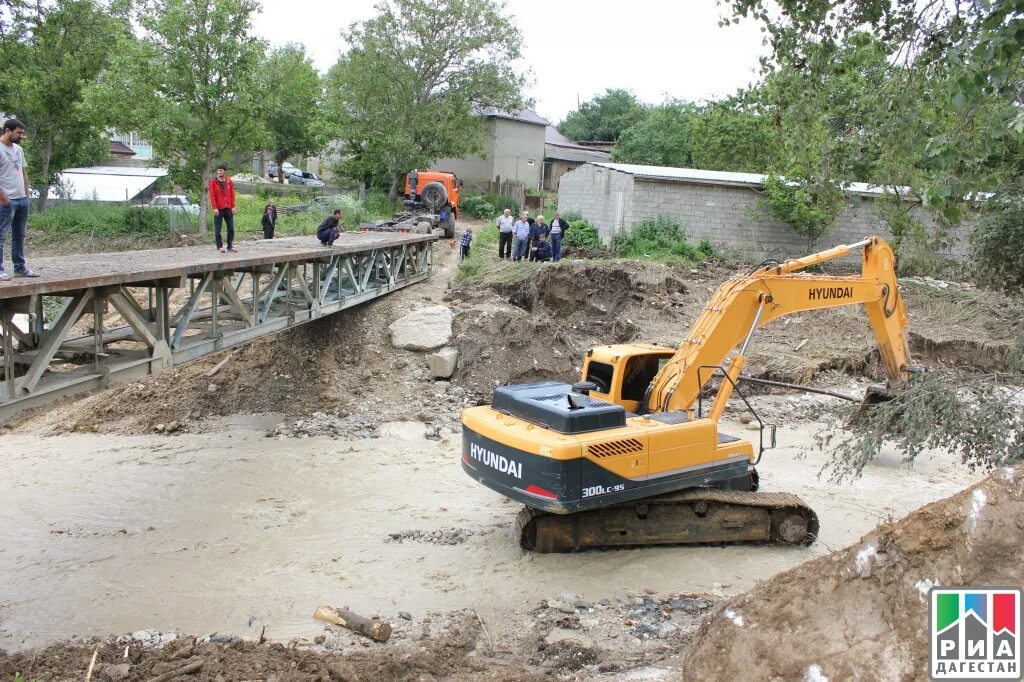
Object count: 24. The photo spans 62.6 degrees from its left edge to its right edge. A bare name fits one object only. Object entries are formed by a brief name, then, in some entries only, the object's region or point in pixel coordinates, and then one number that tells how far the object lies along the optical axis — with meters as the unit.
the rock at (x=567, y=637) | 7.33
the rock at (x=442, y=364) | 16.06
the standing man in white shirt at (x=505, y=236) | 22.55
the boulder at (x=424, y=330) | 16.84
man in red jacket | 12.60
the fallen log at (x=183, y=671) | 6.18
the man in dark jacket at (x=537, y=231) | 21.81
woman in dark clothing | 22.30
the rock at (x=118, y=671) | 6.30
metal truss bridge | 7.76
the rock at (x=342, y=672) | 6.14
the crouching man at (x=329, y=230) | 15.80
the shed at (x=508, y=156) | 43.40
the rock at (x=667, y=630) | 7.37
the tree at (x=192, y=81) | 24.88
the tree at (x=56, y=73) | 28.16
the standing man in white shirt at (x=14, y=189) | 7.71
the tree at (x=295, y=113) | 44.22
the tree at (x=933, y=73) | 6.00
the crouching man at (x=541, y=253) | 21.59
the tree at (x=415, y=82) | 36.22
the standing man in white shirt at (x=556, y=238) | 21.91
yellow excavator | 8.46
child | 24.47
